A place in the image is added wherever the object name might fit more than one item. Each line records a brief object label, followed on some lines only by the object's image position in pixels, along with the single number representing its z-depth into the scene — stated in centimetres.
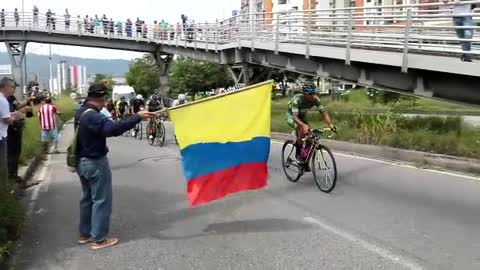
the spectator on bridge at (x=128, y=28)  5678
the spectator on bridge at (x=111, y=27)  5634
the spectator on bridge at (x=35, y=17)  5564
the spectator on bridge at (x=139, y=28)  5679
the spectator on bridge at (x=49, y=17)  5572
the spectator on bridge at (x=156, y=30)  5441
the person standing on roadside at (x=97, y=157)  616
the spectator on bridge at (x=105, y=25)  5620
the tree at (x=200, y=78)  7381
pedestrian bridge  1122
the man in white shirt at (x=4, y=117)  773
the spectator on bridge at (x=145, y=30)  5673
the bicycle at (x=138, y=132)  2332
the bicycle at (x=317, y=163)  932
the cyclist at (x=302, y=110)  970
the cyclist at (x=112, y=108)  2379
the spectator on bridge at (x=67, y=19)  5528
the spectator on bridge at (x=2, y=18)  5488
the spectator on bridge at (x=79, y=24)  5530
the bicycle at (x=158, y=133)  1928
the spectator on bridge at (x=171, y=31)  5086
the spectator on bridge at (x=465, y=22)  1057
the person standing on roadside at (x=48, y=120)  1694
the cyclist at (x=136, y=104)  2247
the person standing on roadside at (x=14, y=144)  997
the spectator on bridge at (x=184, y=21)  4577
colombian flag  696
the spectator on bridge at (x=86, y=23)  5597
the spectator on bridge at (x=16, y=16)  5531
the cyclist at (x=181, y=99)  1833
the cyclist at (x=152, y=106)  1958
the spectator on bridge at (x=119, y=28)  5653
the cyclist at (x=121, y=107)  2562
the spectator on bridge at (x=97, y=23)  5591
